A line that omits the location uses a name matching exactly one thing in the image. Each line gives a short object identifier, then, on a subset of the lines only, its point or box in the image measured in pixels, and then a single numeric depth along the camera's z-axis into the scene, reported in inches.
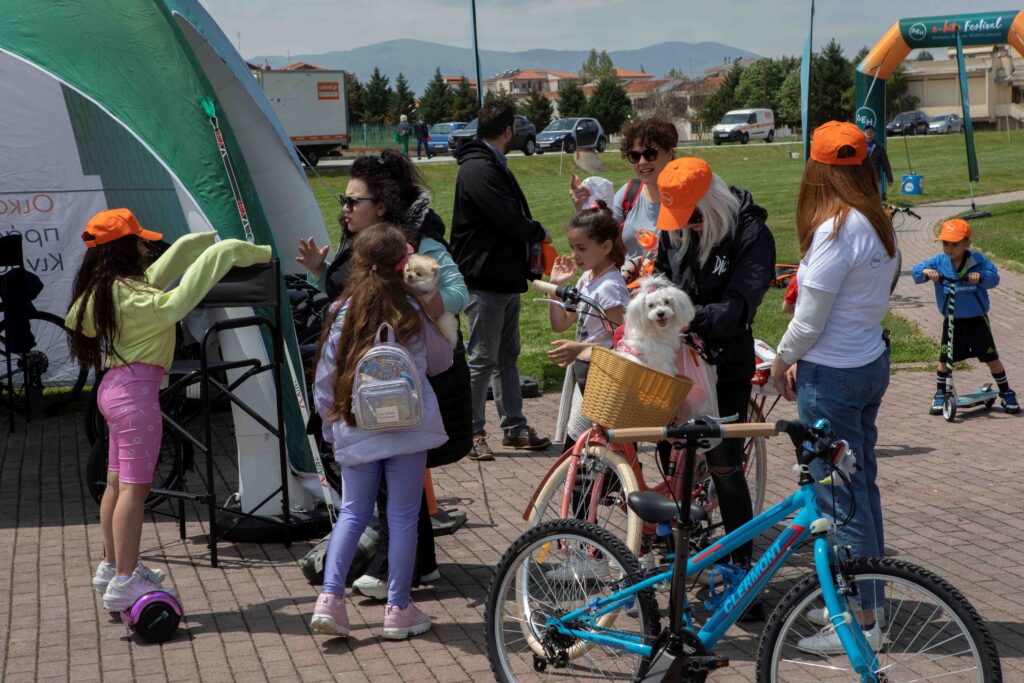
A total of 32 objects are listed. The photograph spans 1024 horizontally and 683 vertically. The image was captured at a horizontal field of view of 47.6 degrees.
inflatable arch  850.1
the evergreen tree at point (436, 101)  3110.2
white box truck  1765.5
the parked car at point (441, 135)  1980.8
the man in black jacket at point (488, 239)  300.5
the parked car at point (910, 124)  2464.3
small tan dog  196.9
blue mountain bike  137.7
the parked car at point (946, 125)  2465.6
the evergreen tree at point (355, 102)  3260.3
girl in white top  213.3
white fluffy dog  181.0
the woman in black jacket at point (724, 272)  189.0
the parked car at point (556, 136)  1750.7
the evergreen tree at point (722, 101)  4030.5
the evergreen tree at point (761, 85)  4340.6
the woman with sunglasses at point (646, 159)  235.1
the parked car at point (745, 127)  2354.8
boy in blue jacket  349.1
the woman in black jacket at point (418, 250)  206.7
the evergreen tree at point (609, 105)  2992.1
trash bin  1015.0
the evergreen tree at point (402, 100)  3273.9
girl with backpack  185.9
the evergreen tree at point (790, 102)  3565.5
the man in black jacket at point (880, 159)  689.0
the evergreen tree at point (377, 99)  3221.0
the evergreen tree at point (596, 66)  6255.9
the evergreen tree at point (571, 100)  3233.3
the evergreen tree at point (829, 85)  3036.4
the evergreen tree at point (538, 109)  2886.3
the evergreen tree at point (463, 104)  3080.7
